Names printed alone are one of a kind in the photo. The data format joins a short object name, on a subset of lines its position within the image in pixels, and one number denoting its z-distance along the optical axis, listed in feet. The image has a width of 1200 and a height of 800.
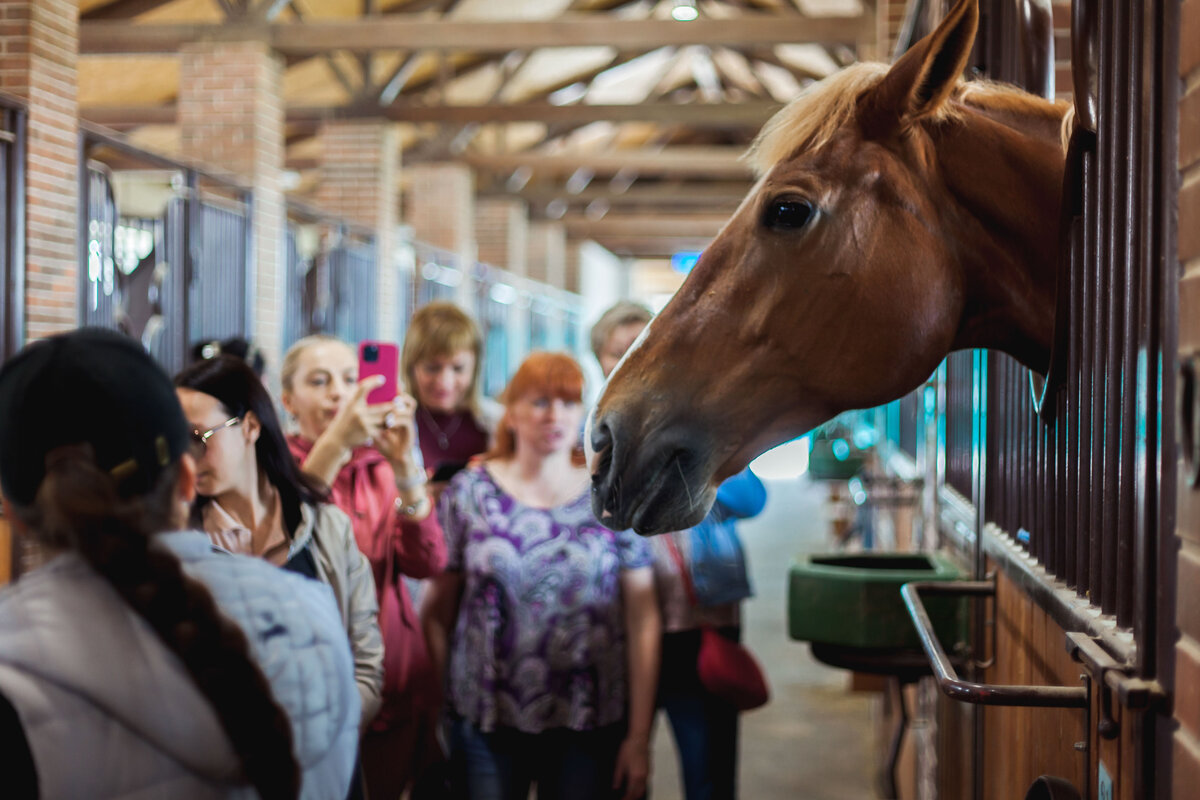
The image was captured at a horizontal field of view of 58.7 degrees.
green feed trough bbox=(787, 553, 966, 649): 7.66
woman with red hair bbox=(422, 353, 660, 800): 8.44
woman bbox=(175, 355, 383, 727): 6.42
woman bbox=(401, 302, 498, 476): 11.88
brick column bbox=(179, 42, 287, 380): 25.50
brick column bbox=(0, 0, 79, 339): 16.06
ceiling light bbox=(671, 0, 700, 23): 17.30
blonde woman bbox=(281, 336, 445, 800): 8.29
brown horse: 4.90
